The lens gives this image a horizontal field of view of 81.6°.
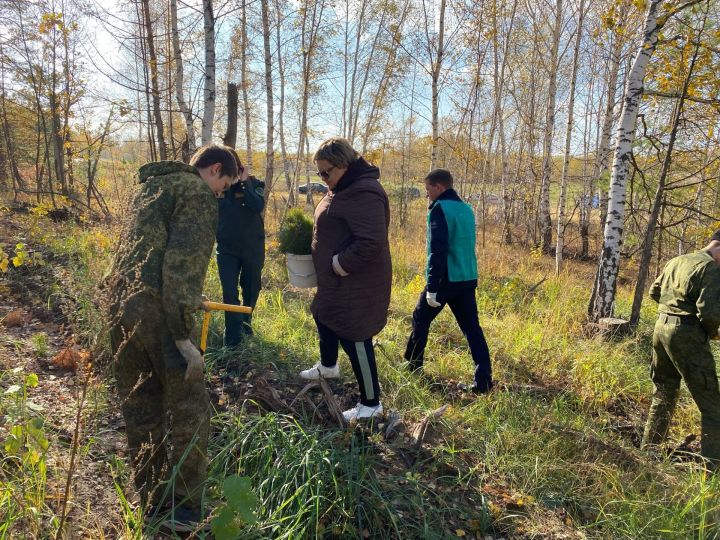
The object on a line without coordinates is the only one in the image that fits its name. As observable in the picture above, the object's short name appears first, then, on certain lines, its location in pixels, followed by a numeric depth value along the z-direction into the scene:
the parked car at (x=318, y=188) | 24.80
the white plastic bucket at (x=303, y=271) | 3.06
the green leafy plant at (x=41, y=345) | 3.54
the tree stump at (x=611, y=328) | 4.90
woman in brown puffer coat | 2.58
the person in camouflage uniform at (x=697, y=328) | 2.75
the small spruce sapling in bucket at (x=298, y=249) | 3.07
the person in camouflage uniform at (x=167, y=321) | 1.78
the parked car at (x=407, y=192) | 15.55
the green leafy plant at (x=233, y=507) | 1.45
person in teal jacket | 3.47
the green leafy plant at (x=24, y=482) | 1.55
